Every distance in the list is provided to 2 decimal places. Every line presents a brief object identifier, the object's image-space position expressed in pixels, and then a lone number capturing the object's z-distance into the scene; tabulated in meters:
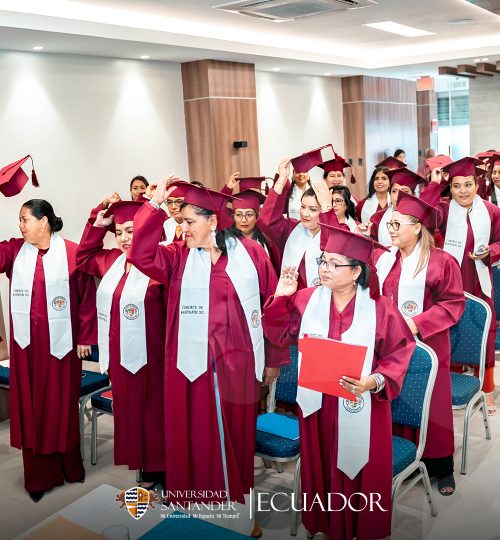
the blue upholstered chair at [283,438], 3.52
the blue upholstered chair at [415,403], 3.41
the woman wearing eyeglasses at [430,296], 3.86
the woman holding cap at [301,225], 4.73
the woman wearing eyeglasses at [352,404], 3.04
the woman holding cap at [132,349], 3.96
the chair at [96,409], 4.36
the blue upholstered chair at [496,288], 5.47
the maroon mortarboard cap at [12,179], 4.32
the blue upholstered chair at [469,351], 4.13
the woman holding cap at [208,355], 3.52
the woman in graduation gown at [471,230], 5.30
